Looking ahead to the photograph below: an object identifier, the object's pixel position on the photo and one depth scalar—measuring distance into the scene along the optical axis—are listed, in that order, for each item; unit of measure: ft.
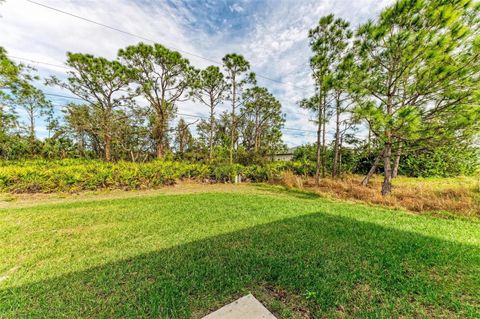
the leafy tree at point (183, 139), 65.50
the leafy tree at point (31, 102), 38.08
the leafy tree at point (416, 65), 13.43
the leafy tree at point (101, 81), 41.45
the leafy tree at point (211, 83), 47.52
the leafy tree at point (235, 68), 42.45
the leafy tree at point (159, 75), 41.75
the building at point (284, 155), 78.64
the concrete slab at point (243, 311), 4.98
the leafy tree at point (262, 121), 63.21
